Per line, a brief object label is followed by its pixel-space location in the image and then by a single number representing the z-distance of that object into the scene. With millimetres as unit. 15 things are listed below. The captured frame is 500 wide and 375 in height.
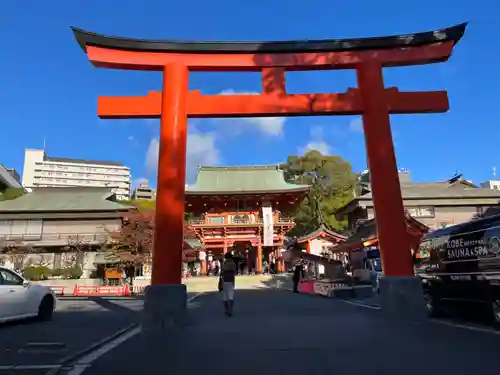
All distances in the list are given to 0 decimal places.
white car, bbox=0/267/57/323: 9242
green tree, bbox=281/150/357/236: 45188
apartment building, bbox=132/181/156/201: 91131
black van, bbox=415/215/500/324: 7984
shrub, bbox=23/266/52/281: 28734
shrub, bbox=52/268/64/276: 29406
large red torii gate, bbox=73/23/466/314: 9617
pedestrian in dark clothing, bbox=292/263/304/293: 22672
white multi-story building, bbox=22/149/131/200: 112125
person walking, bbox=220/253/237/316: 10812
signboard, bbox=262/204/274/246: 34062
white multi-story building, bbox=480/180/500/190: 57588
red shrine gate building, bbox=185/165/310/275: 34531
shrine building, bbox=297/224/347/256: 32906
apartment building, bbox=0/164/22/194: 47531
